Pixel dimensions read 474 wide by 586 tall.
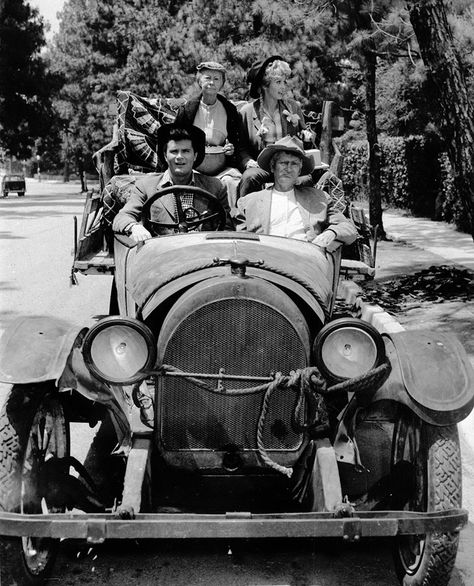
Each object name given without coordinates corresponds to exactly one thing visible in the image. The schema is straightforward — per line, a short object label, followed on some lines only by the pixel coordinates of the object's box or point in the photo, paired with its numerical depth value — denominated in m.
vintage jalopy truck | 3.35
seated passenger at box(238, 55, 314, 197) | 7.17
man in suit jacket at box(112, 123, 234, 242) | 5.08
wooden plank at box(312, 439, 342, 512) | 3.24
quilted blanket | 7.96
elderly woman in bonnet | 7.19
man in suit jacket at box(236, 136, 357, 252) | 5.16
